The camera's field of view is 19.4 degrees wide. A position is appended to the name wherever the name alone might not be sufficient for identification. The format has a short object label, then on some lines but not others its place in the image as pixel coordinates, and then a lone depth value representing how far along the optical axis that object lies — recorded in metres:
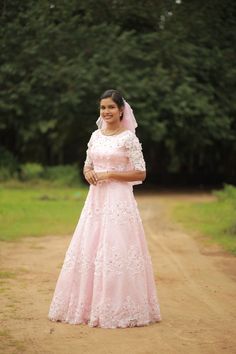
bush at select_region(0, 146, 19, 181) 23.50
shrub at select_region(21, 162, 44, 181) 24.09
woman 6.29
